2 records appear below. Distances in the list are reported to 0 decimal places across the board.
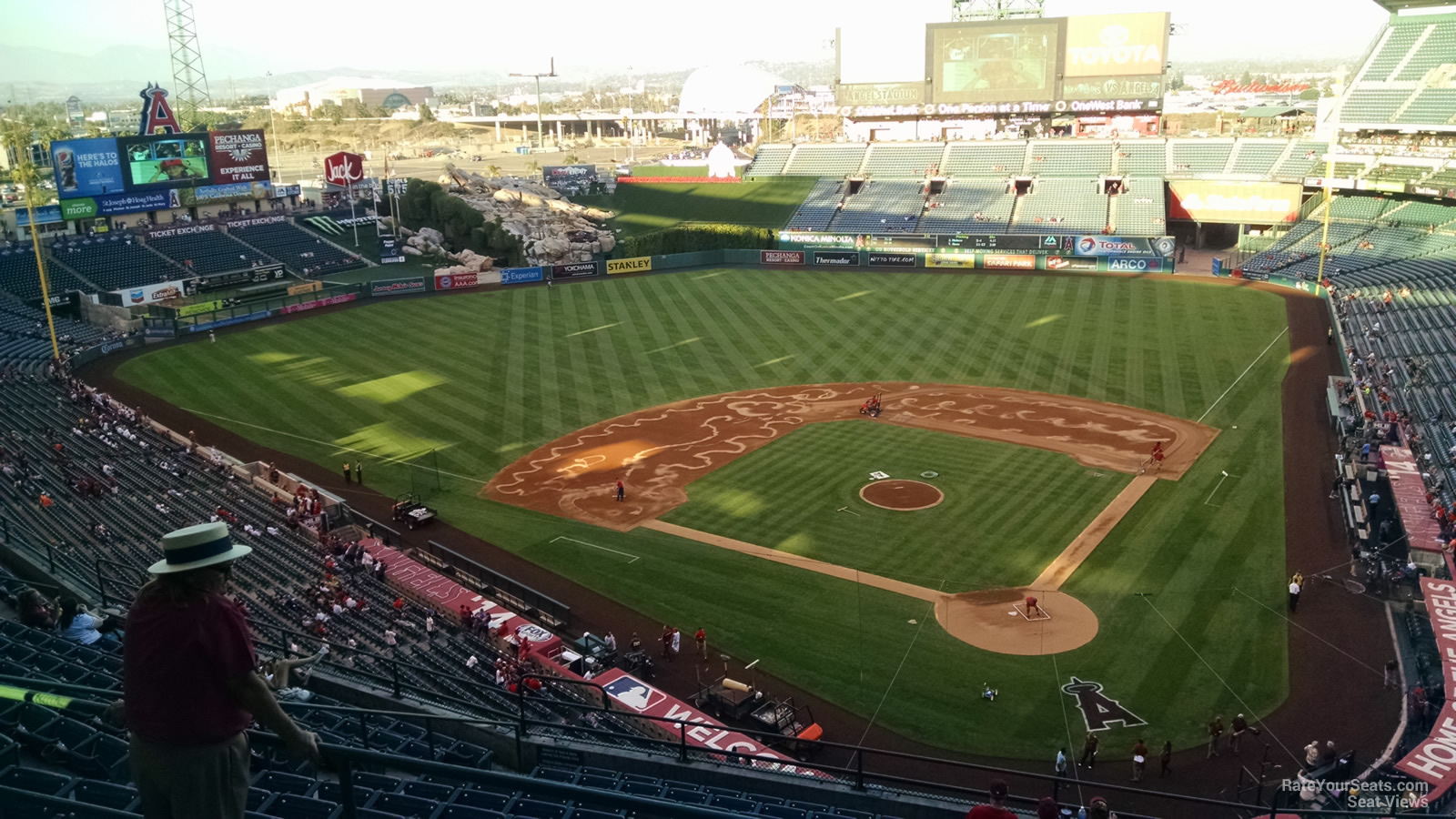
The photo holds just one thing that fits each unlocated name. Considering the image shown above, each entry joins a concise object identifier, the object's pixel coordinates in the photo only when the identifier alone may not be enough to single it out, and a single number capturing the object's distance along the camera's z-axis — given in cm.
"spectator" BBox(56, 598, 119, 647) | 1403
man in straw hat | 547
